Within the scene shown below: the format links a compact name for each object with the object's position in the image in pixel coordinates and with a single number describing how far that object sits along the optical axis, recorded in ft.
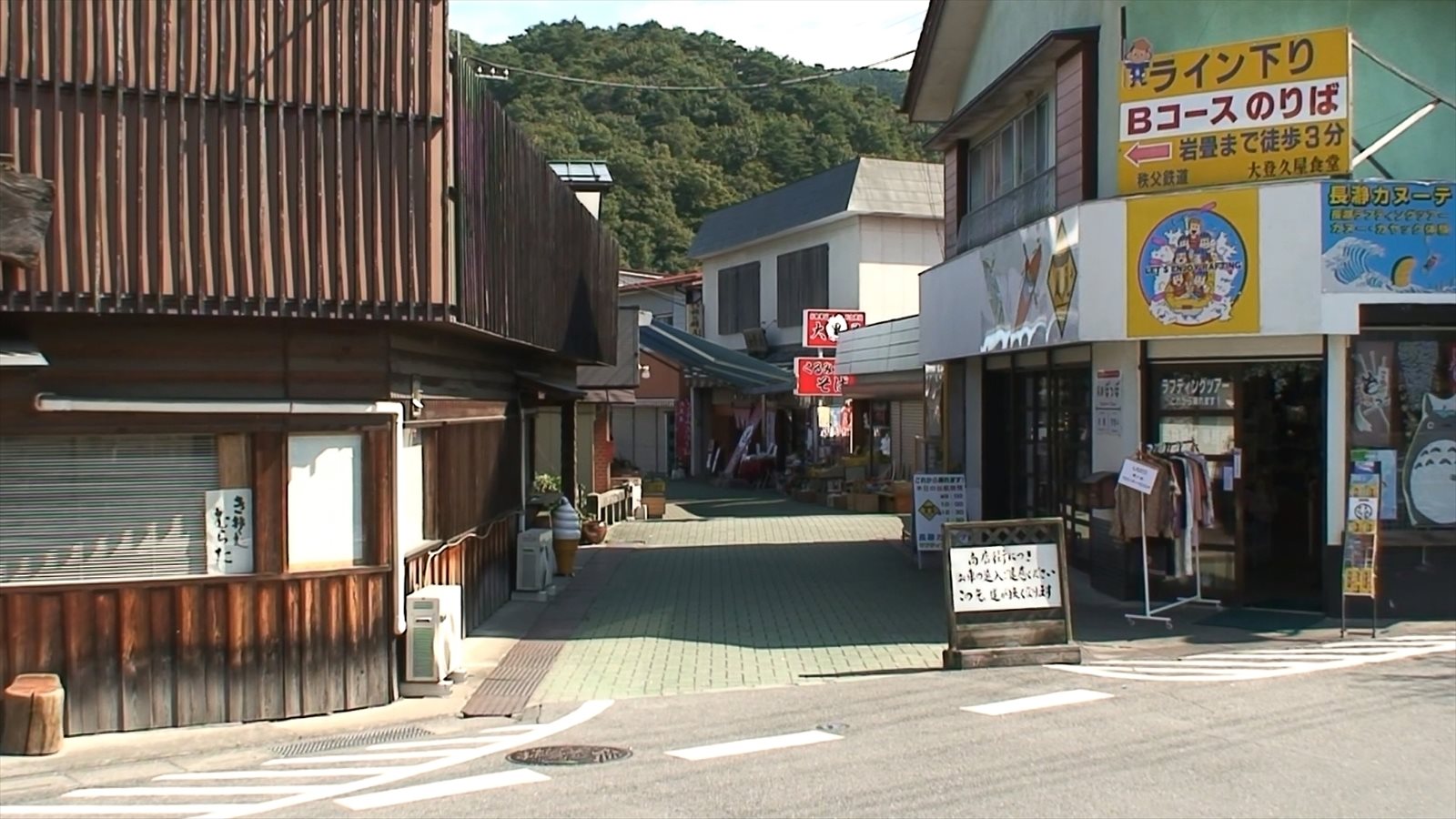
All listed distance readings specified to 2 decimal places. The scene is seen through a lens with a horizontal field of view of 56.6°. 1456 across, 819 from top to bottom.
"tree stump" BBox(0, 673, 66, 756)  29.66
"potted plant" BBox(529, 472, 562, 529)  61.41
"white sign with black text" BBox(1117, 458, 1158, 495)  44.47
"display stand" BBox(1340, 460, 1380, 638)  41.55
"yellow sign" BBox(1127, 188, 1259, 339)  44.19
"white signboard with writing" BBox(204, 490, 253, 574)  32.94
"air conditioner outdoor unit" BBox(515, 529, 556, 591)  54.75
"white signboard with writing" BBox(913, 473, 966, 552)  62.34
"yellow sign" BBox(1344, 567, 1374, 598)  41.47
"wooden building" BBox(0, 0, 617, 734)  30.55
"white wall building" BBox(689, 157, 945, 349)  126.31
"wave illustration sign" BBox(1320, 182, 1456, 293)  42.88
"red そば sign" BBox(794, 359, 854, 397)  100.78
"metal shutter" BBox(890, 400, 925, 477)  101.71
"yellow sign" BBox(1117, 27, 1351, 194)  43.96
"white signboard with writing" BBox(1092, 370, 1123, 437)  49.62
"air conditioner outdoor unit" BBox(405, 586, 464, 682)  35.22
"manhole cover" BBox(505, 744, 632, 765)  28.32
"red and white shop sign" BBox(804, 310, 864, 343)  110.42
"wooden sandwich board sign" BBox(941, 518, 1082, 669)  38.27
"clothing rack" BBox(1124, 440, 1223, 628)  44.75
